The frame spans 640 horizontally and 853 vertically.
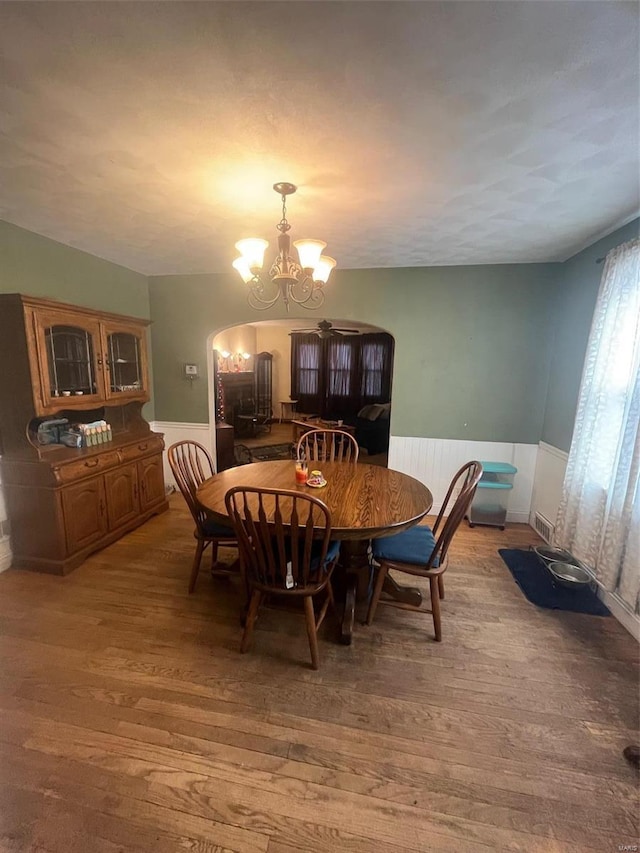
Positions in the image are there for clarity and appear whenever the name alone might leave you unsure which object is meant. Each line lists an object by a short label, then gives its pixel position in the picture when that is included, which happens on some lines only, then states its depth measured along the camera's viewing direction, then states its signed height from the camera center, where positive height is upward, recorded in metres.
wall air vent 3.15 -1.39
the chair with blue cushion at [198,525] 2.22 -1.04
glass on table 2.21 -0.66
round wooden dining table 1.74 -0.73
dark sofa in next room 6.43 -1.05
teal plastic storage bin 3.41 -1.22
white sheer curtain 2.12 -0.44
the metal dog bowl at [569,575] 2.40 -1.38
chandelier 1.91 +0.60
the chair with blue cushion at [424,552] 1.86 -1.02
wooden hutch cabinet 2.41 -0.62
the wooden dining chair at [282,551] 1.58 -0.89
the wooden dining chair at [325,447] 2.83 -0.64
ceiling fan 6.54 +0.82
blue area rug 2.29 -1.48
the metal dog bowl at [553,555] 2.65 -1.37
